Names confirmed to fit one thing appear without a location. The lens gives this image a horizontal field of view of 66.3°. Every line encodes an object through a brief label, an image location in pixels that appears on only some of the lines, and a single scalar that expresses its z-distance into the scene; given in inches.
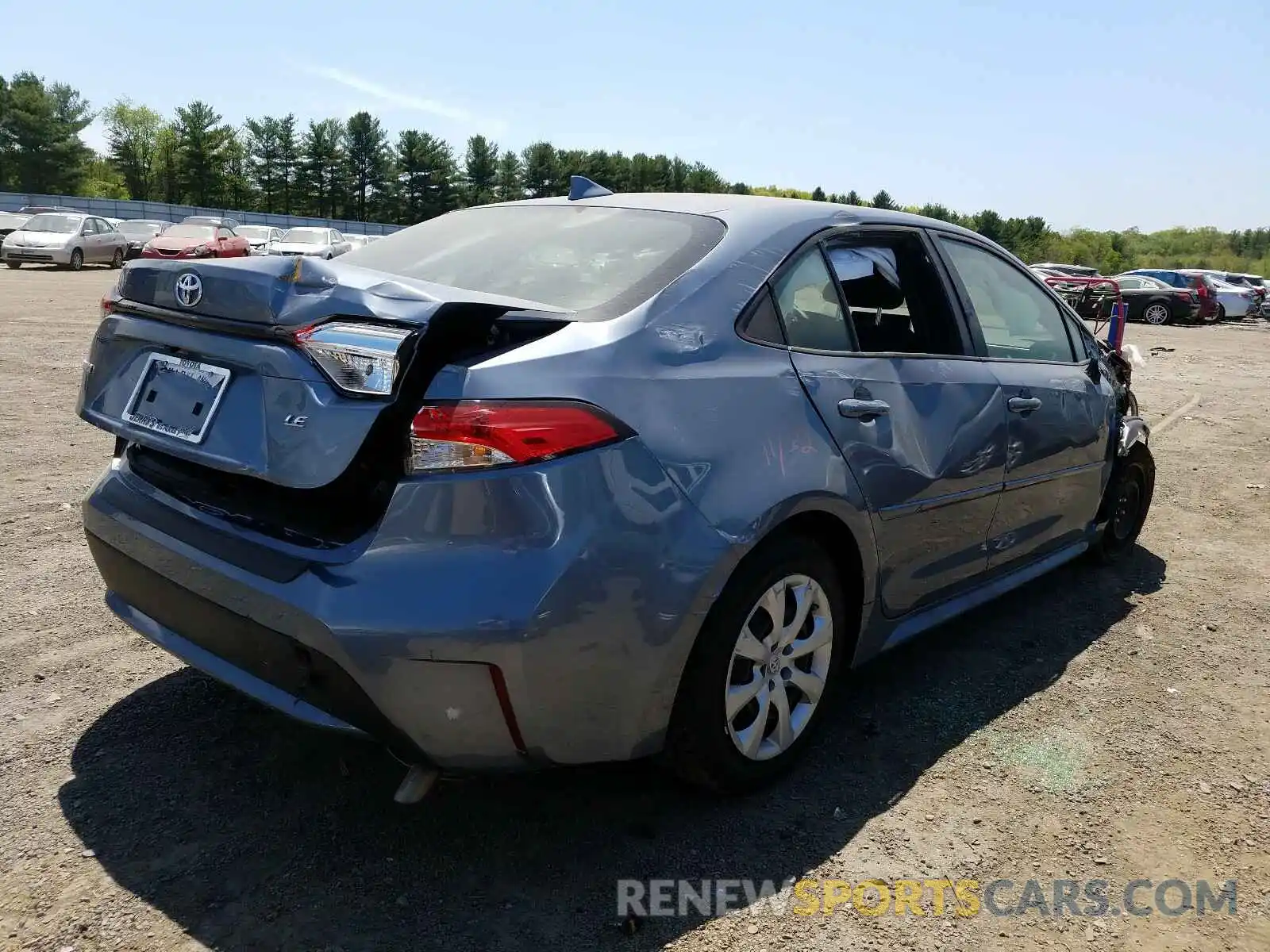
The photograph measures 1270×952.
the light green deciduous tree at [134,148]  3341.5
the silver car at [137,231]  1106.7
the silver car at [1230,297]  1174.3
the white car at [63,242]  964.0
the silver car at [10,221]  1264.8
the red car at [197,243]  882.1
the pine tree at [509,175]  3489.2
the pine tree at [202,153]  3045.3
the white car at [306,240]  1011.3
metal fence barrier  1975.9
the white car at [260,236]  1077.1
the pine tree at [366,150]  3294.8
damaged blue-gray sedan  80.7
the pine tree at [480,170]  3398.1
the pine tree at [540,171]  3454.7
